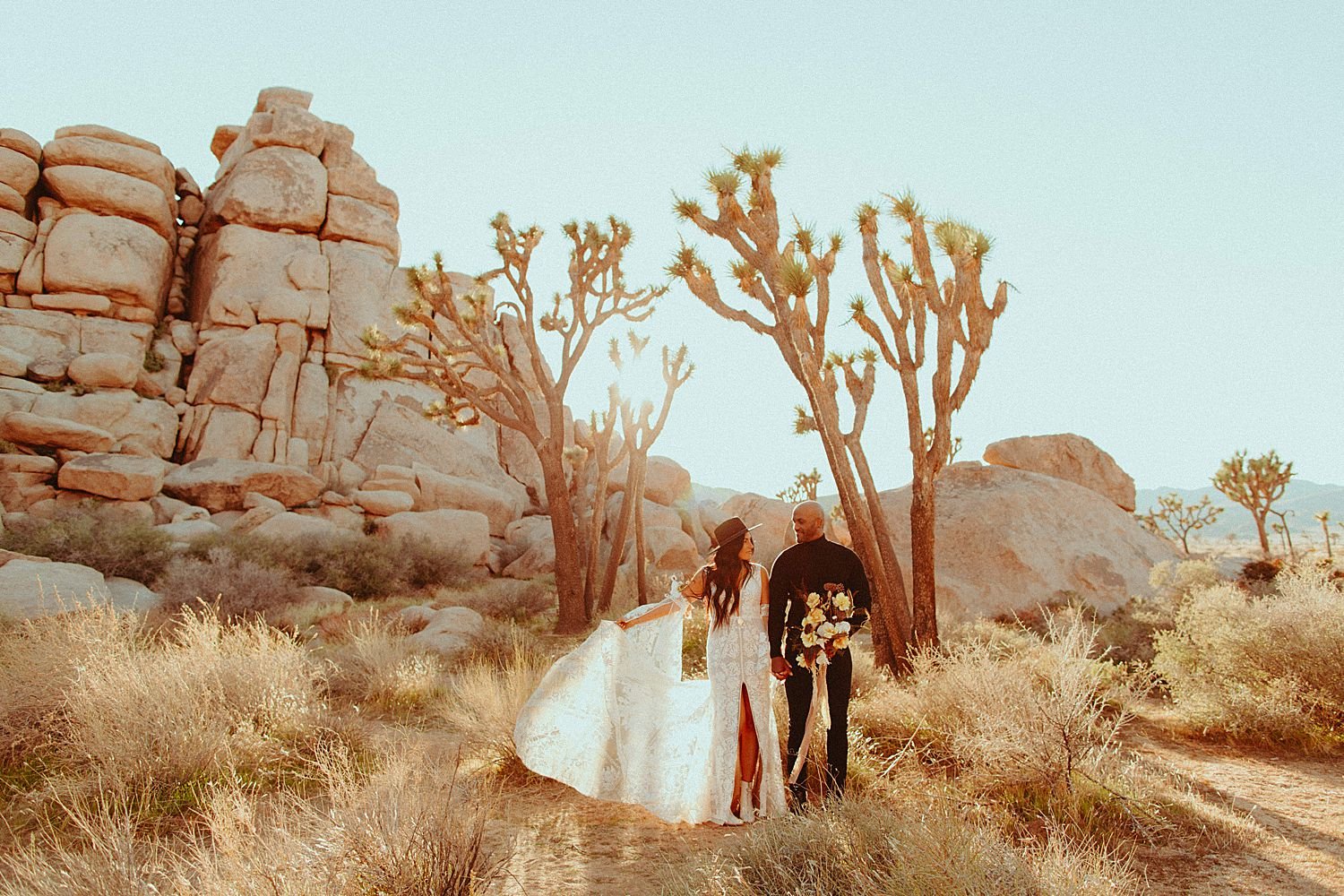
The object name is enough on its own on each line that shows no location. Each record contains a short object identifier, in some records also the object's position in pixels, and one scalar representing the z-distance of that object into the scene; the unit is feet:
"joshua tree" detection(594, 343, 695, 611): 52.49
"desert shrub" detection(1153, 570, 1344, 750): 21.45
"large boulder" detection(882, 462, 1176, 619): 44.70
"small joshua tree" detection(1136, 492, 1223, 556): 119.24
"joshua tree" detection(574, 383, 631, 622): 50.29
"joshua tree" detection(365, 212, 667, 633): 45.24
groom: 16.61
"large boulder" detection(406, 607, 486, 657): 37.29
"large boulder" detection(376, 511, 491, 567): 71.56
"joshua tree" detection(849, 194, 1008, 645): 28.02
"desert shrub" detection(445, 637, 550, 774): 20.57
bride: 16.17
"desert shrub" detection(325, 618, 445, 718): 27.76
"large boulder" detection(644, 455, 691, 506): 88.74
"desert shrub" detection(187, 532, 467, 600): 57.57
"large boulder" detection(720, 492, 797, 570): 74.13
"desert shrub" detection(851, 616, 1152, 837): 15.89
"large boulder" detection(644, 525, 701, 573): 76.59
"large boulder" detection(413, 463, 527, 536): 81.66
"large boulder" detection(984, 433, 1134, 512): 57.21
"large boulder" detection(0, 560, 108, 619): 36.09
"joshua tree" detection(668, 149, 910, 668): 28.63
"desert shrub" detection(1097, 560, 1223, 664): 32.42
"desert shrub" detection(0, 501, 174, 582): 51.88
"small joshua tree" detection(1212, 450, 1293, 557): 102.58
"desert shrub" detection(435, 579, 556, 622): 51.45
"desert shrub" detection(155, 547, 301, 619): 44.47
